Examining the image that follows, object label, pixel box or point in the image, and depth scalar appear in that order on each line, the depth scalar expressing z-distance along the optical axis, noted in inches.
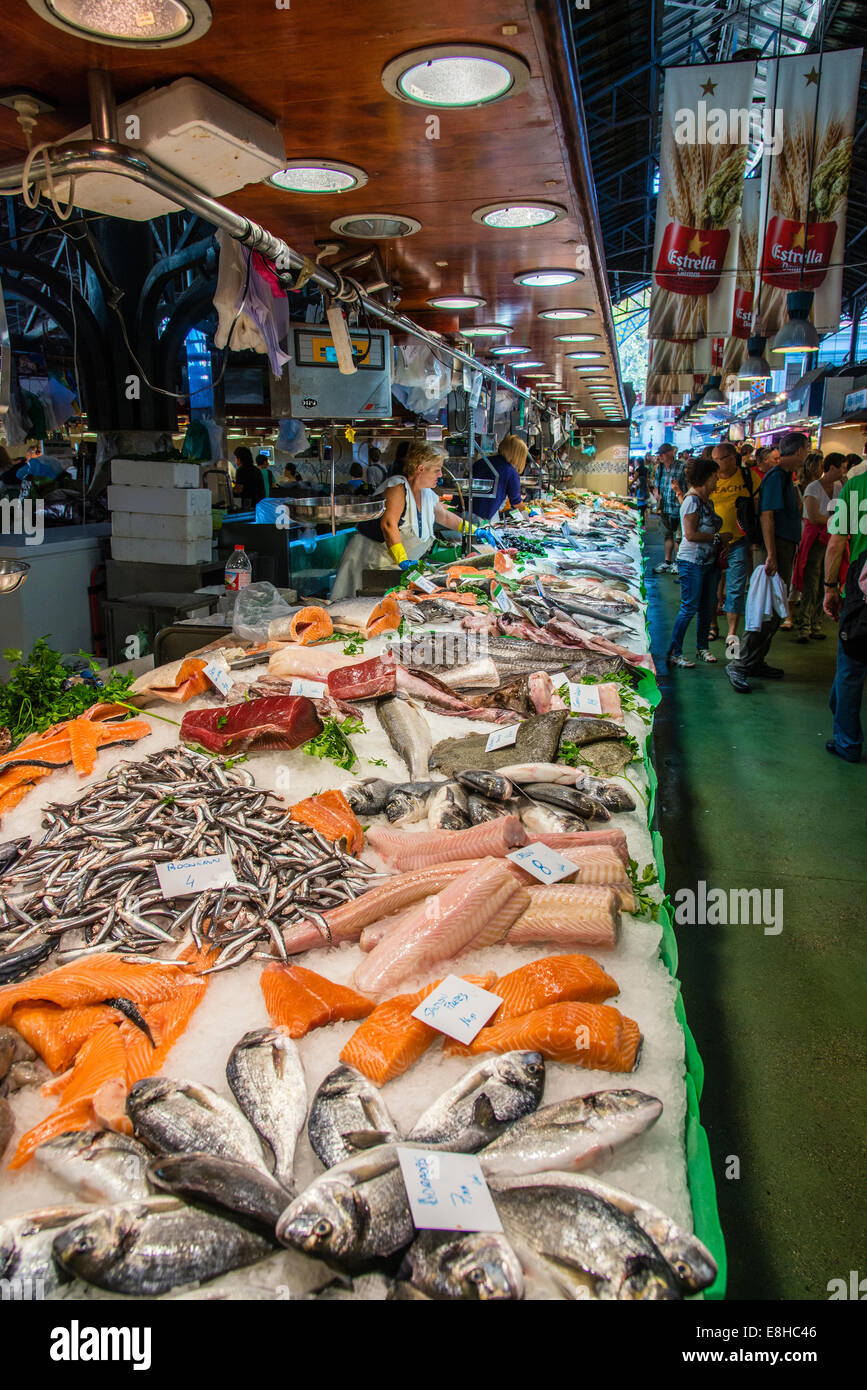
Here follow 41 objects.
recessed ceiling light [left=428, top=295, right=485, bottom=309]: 268.5
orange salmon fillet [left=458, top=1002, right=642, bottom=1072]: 69.4
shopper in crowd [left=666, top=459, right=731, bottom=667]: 351.3
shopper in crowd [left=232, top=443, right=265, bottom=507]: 535.8
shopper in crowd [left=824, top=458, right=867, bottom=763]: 228.7
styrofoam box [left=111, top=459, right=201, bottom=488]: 283.1
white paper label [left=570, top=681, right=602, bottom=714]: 150.9
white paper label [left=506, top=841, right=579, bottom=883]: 94.5
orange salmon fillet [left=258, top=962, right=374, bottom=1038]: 74.2
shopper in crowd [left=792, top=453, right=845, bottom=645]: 393.1
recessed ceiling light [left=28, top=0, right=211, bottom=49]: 87.4
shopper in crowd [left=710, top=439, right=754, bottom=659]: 356.2
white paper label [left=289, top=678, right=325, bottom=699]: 150.3
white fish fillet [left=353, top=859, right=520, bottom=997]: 81.5
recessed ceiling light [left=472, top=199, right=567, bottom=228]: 167.6
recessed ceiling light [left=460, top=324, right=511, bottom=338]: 340.5
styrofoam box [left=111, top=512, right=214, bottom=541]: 291.0
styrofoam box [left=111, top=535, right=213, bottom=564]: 294.2
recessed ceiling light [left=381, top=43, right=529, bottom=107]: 102.4
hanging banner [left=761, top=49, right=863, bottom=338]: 272.1
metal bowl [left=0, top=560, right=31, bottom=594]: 115.3
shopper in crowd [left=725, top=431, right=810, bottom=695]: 320.2
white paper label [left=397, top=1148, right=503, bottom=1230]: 53.1
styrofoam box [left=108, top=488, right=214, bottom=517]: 288.5
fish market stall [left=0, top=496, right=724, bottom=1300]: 53.1
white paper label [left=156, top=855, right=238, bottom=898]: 92.9
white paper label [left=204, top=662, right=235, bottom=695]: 154.6
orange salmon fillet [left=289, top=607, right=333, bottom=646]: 187.3
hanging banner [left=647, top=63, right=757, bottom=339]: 267.3
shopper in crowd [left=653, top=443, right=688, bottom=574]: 639.8
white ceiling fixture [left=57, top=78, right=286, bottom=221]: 105.5
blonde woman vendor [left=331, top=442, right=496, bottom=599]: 287.9
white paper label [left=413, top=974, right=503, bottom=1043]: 72.2
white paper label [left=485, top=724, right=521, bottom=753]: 130.4
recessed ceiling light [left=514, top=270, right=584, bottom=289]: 231.0
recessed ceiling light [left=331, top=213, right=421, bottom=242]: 180.2
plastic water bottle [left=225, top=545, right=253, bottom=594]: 234.5
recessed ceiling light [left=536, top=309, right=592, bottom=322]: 297.1
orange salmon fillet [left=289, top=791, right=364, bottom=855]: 105.8
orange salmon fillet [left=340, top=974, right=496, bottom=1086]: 69.0
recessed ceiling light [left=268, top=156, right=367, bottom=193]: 144.2
